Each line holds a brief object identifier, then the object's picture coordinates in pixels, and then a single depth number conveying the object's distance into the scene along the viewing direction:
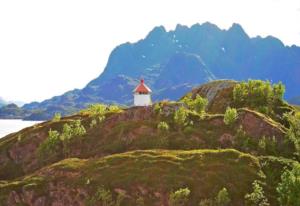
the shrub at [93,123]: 138.59
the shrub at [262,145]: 115.19
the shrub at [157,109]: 135.94
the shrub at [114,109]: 145.38
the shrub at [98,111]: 143.12
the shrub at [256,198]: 91.61
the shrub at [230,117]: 124.94
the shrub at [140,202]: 95.88
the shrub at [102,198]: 97.00
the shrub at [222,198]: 90.94
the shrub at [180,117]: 127.44
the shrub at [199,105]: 143.25
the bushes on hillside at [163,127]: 126.31
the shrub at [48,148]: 130.25
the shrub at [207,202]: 92.00
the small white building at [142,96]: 148.50
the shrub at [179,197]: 93.38
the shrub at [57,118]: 151.18
